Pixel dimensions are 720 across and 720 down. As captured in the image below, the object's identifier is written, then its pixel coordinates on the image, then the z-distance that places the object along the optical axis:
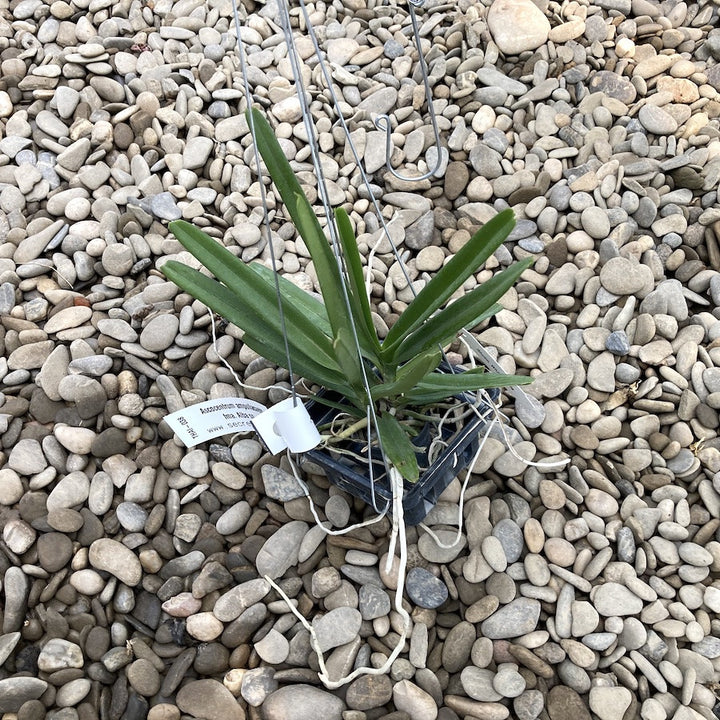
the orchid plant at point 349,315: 0.96
